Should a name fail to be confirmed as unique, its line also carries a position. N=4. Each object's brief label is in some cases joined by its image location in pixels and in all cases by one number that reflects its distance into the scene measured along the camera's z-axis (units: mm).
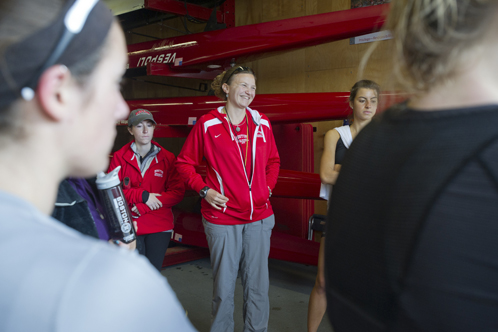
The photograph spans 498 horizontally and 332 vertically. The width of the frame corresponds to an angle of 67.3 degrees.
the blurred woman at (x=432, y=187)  474
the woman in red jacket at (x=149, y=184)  2463
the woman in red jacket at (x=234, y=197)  2303
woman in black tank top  2164
